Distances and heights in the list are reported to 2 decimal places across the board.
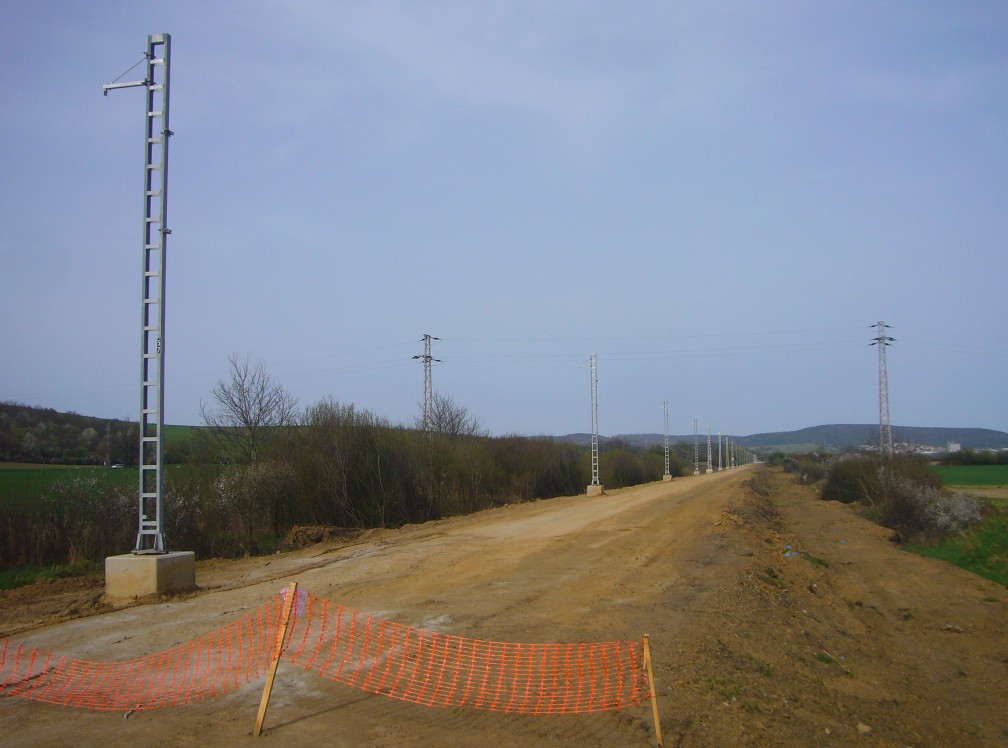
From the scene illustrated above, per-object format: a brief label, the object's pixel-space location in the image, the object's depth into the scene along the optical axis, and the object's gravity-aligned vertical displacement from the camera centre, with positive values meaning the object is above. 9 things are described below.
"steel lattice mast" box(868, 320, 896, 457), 42.47 -0.27
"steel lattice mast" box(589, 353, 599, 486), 42.81 -1.03
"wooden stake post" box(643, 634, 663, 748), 5.82 -2.09
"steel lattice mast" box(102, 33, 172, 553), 11.23 +2.39
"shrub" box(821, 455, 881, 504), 42.53 -3.49
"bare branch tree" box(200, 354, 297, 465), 30.23 +0.14
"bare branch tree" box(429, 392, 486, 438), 42.72 +0.34
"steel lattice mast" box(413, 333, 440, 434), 41.88 +3.63
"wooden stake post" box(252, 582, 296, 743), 5.86 -1.82
